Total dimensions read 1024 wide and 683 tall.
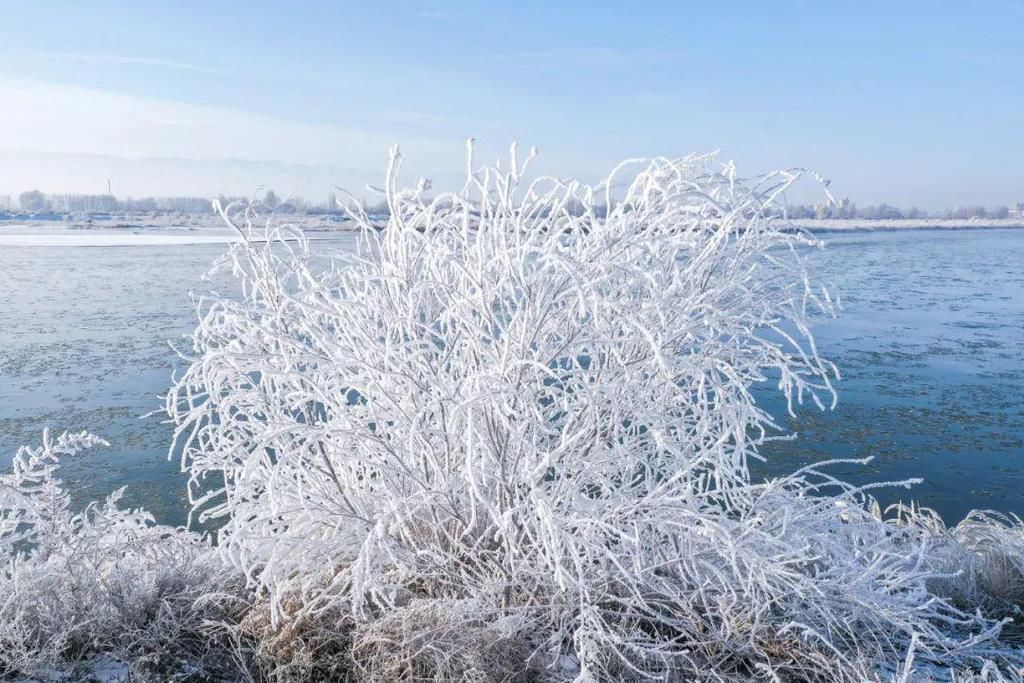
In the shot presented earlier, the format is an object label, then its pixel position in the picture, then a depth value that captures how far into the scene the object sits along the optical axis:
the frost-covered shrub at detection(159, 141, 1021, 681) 3.89
